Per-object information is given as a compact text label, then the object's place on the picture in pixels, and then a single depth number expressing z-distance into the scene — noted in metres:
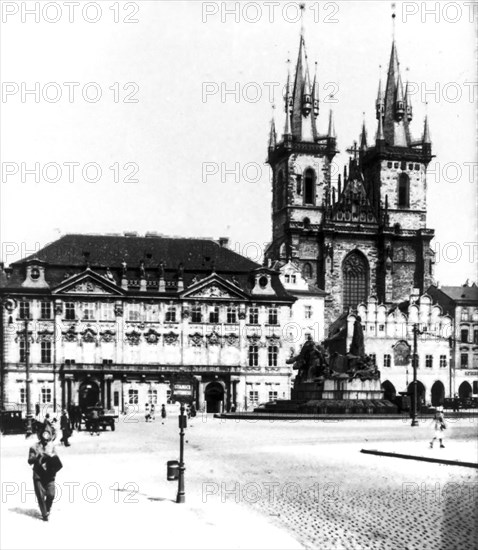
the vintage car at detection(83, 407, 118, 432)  39.66
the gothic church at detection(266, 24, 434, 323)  92.06
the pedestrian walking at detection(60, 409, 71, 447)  30.86
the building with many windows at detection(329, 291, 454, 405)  84.50
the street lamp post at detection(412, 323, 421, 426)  42.66
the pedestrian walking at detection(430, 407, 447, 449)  28.60
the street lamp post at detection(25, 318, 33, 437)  37.06
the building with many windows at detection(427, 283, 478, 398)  87.38
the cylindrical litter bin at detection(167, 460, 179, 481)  20.00
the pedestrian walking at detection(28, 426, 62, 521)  16.34
